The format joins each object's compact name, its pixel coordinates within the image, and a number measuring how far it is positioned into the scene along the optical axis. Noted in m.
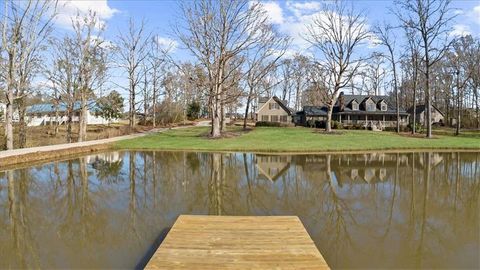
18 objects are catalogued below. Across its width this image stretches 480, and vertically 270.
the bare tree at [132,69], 42.44
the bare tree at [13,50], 19.64
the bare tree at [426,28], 31.97
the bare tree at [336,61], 36.34
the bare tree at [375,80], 61.58
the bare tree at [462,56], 43.66
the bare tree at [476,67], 42.94
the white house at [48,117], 47.62
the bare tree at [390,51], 40.09
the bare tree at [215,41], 29.34
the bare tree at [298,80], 68.91
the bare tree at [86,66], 29.50
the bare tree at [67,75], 29.47
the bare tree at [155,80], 48.46
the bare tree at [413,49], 36.43
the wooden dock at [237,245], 4.79
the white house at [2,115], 29.22
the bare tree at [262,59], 31.69
